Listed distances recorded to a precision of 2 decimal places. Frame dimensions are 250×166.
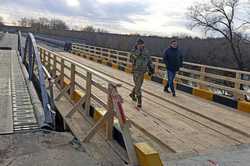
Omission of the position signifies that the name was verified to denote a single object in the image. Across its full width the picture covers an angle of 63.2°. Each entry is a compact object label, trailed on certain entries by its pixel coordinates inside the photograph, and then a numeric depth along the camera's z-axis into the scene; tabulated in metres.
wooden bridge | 3.01
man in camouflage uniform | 4.84
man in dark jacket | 6.13
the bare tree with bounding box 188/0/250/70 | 20.53
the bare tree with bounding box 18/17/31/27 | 70.16
